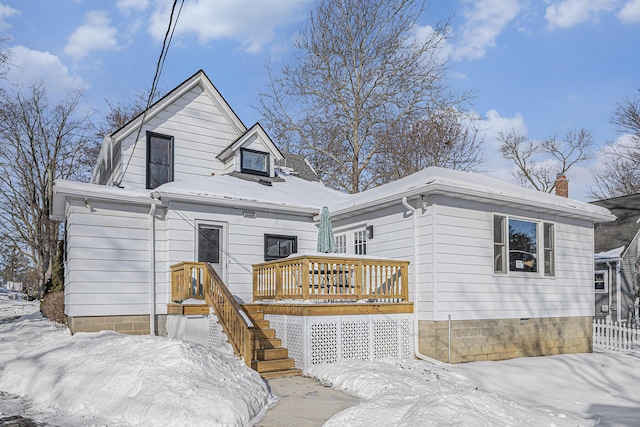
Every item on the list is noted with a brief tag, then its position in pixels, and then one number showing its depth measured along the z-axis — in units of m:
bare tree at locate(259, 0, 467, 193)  24.34
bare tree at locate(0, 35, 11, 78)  15.77
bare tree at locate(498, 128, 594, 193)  37.75
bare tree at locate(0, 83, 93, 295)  30.06
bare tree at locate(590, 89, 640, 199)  31.44
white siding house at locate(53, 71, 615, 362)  11.03
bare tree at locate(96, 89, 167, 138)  33.38
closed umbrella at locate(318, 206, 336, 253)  11.79
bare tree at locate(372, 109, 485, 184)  28.47
